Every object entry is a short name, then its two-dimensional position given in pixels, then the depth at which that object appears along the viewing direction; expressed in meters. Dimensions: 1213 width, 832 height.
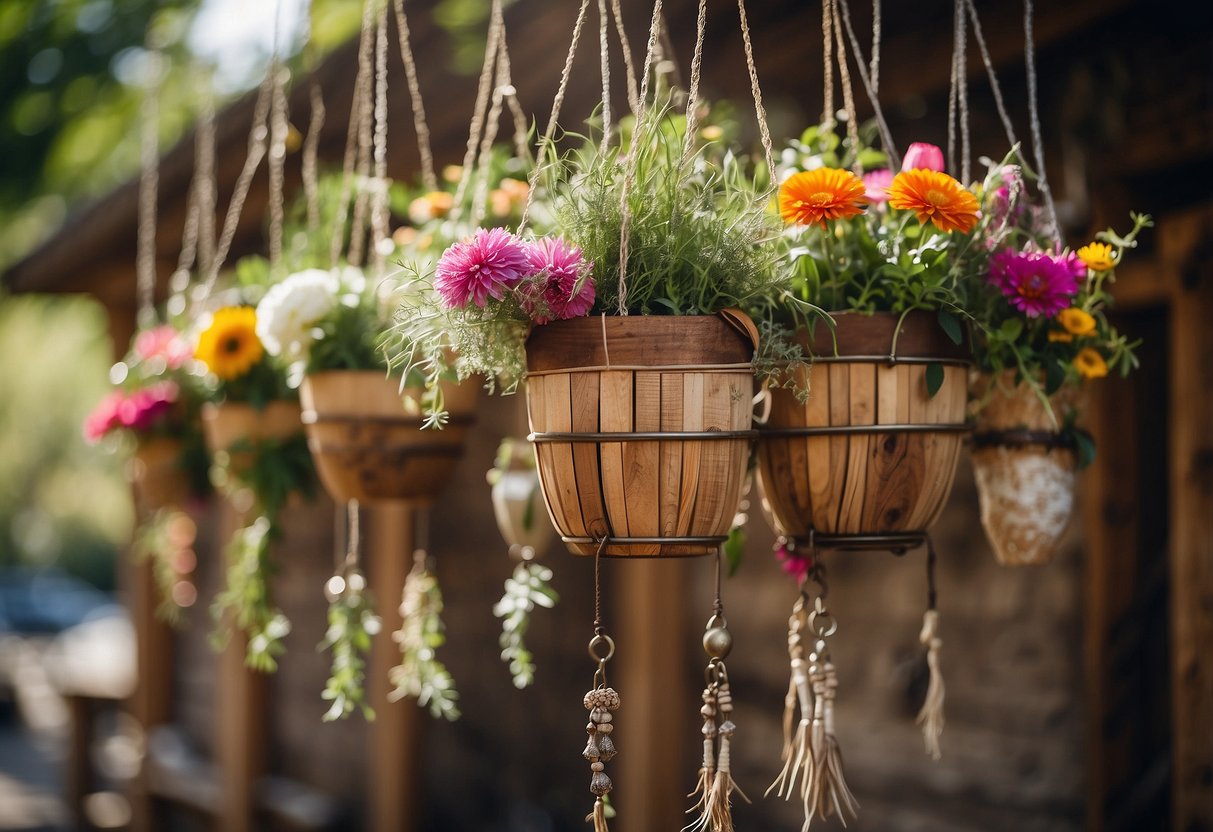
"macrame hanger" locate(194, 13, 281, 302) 1.99
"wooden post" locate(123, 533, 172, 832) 5.57
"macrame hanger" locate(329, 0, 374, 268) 1.74
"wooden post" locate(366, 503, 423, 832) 3.89
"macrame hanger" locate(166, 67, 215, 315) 2.33
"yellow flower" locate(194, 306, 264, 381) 1.93
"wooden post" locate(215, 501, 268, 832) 4.75
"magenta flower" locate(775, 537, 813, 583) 1.48
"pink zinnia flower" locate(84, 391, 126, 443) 2.35
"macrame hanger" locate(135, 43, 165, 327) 2.47
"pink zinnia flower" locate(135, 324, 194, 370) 2.27
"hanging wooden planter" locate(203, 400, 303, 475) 1.98
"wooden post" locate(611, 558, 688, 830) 3.03
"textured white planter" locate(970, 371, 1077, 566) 1.51
